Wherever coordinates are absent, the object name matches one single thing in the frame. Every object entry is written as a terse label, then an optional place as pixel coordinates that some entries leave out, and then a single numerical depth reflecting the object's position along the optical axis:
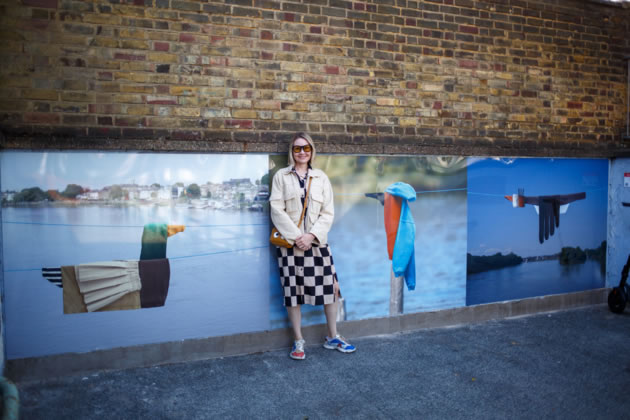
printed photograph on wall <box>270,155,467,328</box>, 5.13
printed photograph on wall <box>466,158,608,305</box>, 5.90
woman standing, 4.68
